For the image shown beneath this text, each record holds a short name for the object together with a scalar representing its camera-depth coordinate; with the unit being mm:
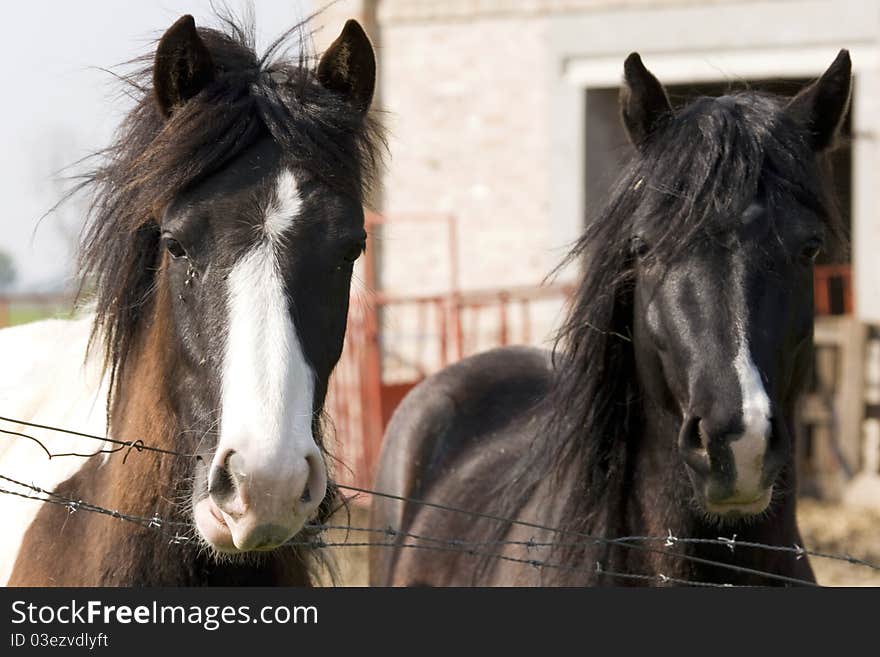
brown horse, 4645
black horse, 5699
